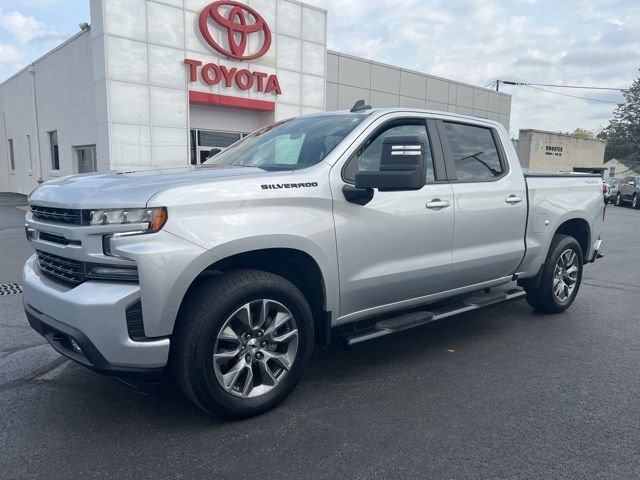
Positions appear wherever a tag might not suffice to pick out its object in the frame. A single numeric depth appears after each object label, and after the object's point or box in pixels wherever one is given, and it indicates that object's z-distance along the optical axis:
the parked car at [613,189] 27.89
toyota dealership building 15.16
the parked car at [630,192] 24.89
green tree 70.75
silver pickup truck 2.71
